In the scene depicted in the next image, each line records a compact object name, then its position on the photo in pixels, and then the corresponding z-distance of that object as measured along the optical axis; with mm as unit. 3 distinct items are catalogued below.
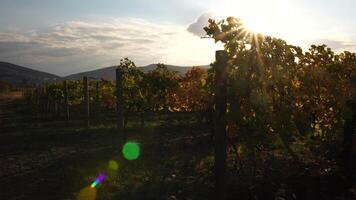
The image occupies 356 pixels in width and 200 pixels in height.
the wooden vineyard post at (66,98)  20516
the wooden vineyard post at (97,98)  26025
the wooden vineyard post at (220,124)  5410
